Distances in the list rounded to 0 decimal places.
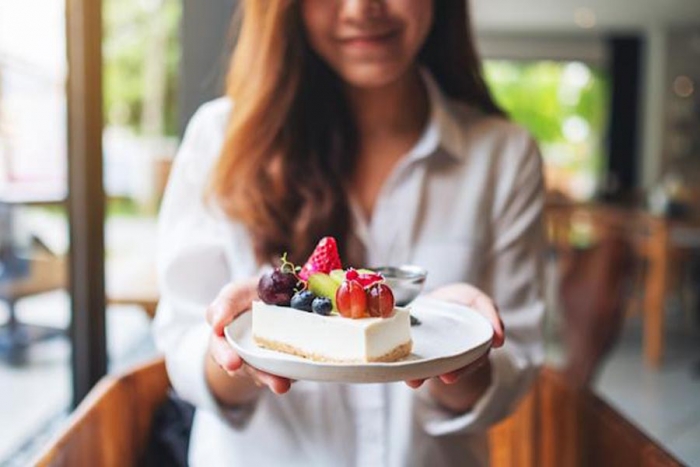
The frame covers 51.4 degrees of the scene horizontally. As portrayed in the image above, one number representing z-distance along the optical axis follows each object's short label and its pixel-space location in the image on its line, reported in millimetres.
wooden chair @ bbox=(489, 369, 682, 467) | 857
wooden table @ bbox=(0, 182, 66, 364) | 1105
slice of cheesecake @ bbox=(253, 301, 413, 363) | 488
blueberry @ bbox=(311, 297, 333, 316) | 512
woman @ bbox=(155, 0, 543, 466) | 697
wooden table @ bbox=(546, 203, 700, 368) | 3355
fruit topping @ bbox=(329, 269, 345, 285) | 511
